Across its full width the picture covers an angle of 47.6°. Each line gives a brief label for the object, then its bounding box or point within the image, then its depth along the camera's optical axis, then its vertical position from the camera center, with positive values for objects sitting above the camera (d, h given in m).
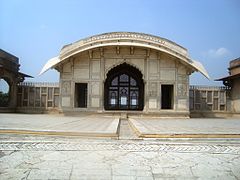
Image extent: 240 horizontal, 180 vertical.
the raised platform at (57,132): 5.69 -0.69
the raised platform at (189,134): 5.60 -0.72
